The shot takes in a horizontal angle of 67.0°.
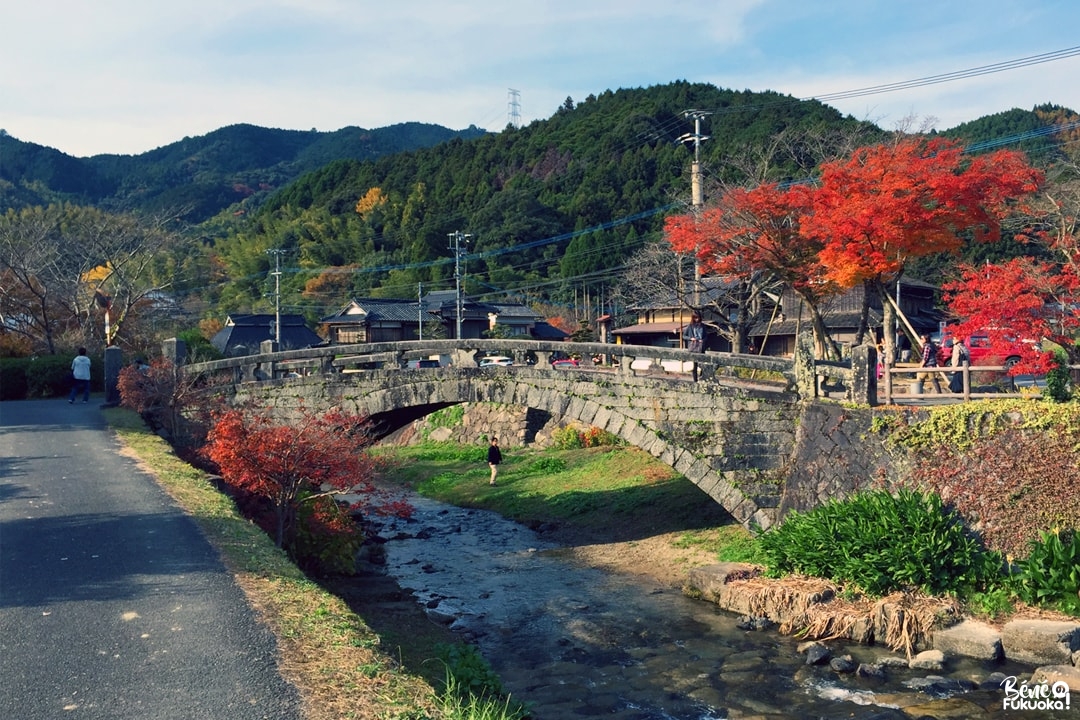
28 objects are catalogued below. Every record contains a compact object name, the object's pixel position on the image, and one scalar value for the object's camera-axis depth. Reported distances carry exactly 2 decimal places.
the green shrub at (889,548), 12.67
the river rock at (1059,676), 10.37
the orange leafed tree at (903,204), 18.67
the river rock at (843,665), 11.40
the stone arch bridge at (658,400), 15.75
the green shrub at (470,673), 8.83
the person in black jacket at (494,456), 25.75
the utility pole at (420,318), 52.59
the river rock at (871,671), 11.10
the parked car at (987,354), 16.75
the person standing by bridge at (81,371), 22.17
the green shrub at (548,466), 26.02
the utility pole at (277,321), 49.18
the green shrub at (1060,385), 13.76
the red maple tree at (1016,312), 16.64
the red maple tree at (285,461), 13.20
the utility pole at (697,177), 23.84
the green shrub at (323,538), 14.48
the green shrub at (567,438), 28.26
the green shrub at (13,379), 23.97
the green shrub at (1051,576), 11.82
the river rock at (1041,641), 10.89
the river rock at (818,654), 11.71
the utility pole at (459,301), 44.62
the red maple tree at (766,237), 21.30
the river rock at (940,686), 10.51
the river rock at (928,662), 11.21
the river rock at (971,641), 11.25
